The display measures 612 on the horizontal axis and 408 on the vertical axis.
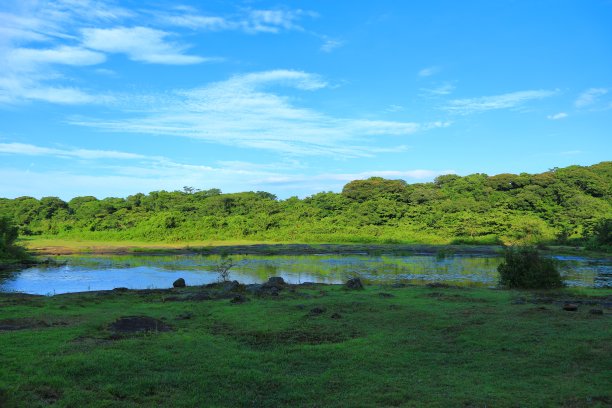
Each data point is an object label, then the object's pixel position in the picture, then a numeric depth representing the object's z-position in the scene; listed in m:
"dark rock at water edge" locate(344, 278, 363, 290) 20.78
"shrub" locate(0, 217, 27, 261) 35.91
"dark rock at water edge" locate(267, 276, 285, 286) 21.03
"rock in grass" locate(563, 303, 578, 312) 14.02
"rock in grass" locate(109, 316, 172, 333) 11.61
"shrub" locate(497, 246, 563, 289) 20.70
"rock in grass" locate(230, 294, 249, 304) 16.45
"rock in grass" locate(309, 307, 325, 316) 14.22
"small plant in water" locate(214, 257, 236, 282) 23.80
